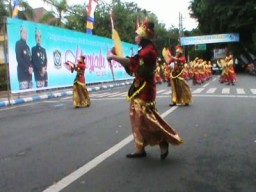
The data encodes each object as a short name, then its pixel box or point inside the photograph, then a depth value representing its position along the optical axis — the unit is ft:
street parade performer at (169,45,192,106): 46.39
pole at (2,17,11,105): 57.11
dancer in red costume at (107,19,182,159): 21.01
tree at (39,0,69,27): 154.20
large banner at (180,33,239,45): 190.19
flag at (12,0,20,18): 83.20
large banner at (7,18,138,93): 60.44
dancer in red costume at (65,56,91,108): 49.83
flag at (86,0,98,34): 87.04
